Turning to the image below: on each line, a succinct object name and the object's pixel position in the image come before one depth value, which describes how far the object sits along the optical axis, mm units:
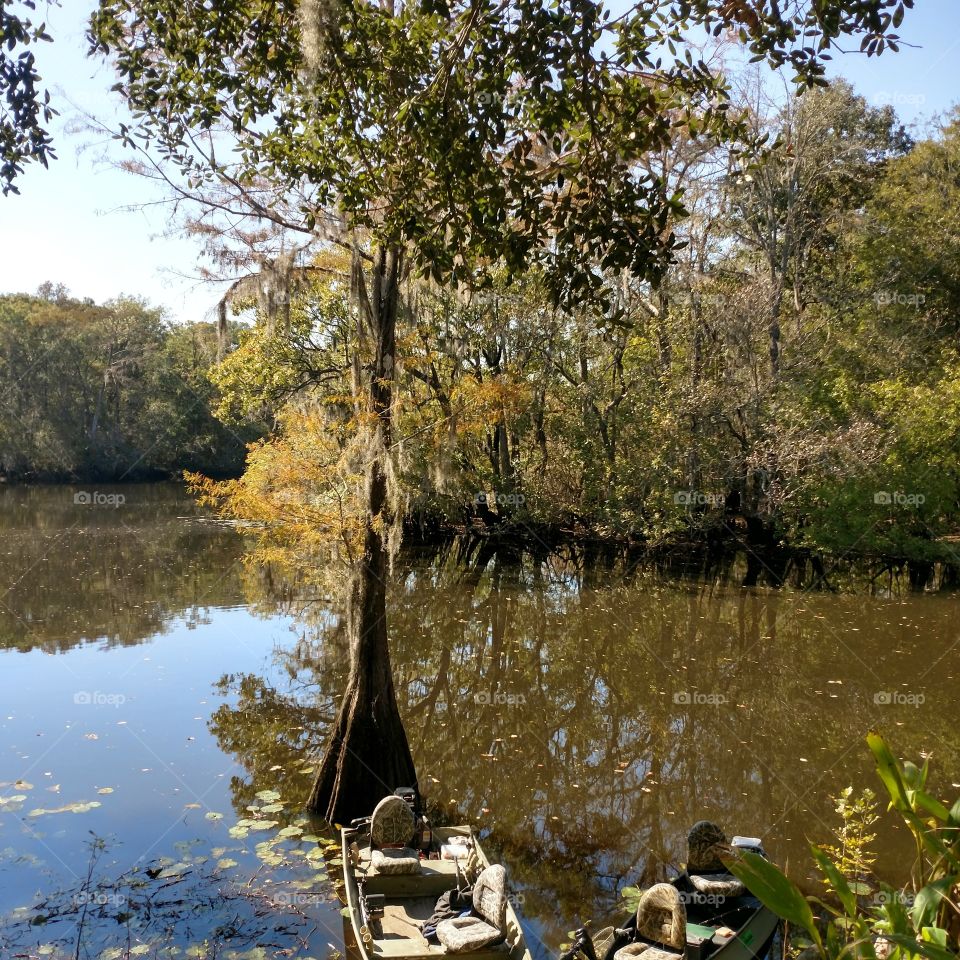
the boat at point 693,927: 6277
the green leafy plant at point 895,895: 2729
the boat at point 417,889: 6500
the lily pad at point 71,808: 9680
